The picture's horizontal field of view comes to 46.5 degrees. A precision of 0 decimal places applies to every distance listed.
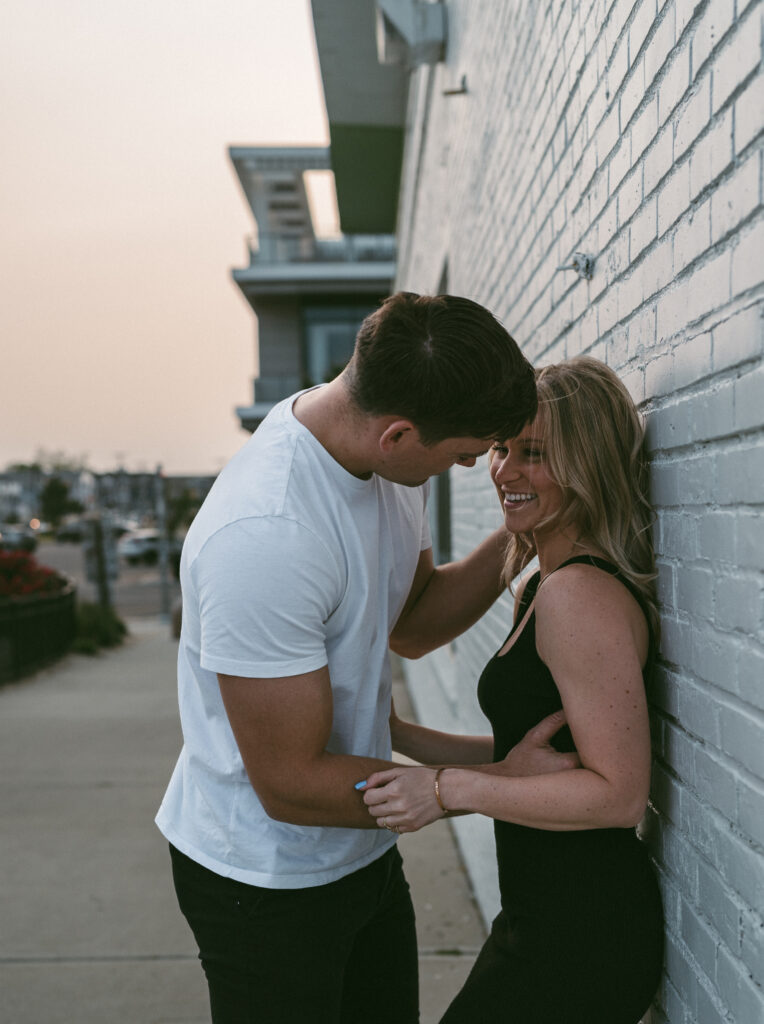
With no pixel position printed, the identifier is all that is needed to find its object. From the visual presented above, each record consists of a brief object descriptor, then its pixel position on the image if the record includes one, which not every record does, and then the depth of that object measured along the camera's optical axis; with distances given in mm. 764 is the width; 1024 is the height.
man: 1714
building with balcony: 23266
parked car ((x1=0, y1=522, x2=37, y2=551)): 39184
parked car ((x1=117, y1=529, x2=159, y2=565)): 34844
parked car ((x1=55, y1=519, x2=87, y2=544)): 57406
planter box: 9977
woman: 1648
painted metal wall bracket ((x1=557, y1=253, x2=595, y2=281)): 2158
